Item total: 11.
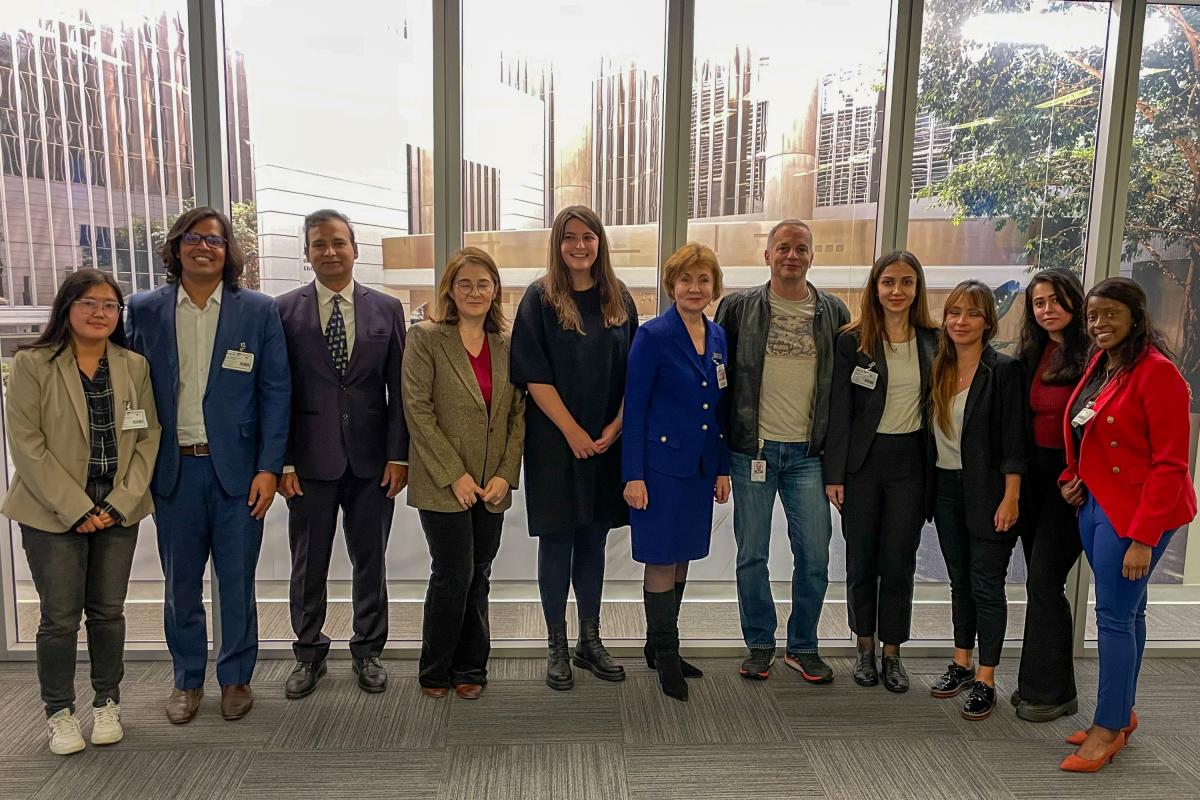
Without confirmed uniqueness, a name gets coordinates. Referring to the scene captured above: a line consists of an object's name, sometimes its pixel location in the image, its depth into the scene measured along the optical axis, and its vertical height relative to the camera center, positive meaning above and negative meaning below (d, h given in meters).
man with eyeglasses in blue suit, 2.61 -0.46
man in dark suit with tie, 2.76 -0.52
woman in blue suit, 2.71 -0.46
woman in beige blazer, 2.42 -0.61
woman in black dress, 2.75 -0.34
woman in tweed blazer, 2.69 -0.52
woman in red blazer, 2.28 -0.54
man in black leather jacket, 2.87 -0.44
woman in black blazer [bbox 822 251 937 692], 2.81 -0.50
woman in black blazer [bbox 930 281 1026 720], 2.71 -0.59
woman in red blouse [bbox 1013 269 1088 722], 2.67 -0.75
